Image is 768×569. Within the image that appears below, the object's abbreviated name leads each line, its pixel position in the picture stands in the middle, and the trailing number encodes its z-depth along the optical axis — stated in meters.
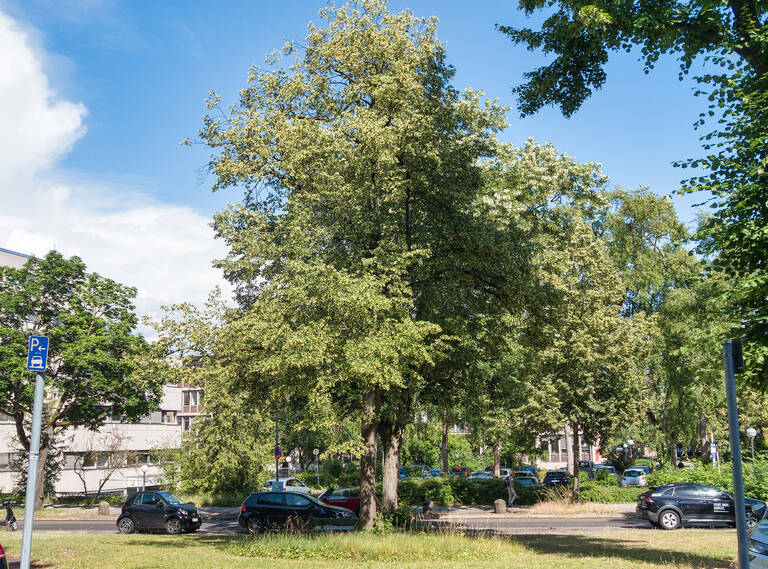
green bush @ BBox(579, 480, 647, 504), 33.53
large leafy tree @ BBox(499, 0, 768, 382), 11.25
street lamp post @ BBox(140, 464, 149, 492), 40.84
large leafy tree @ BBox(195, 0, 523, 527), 15.30
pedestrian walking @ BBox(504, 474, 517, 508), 33.59
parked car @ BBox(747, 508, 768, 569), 8.23
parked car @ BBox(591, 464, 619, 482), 38.53
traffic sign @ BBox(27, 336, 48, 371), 8.06
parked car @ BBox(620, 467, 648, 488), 44.27
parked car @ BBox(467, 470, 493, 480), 49.07
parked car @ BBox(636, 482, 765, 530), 22.31
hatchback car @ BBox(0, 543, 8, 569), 9.12
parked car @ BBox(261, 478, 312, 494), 40.56
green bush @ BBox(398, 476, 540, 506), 35.78
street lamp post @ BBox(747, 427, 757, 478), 25.72
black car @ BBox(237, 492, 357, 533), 23.03
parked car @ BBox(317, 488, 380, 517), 27.62
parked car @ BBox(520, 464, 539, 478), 54.25
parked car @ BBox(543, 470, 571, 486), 37.97
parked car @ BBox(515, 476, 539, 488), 36.22
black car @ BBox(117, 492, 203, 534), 23.47
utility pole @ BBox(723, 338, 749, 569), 6.63
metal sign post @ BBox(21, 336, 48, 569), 7.75
